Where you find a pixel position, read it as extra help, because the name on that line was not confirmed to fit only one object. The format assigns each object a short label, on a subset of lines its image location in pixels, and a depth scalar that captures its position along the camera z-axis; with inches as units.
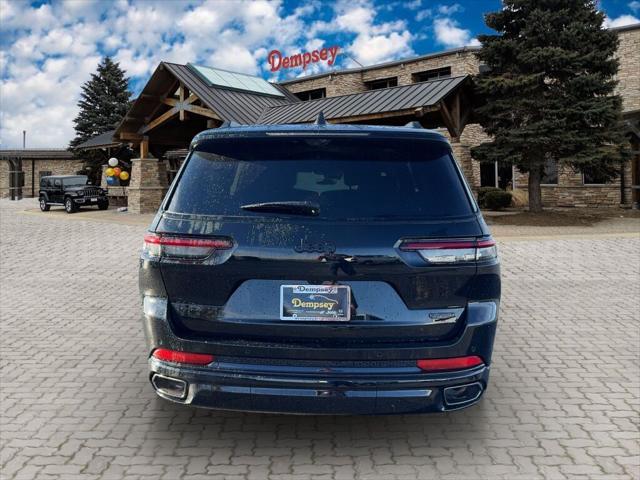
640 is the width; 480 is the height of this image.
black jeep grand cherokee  120.7
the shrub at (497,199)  976.3
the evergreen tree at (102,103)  1924.2
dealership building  792.3
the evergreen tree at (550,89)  752.3
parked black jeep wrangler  1152.8
